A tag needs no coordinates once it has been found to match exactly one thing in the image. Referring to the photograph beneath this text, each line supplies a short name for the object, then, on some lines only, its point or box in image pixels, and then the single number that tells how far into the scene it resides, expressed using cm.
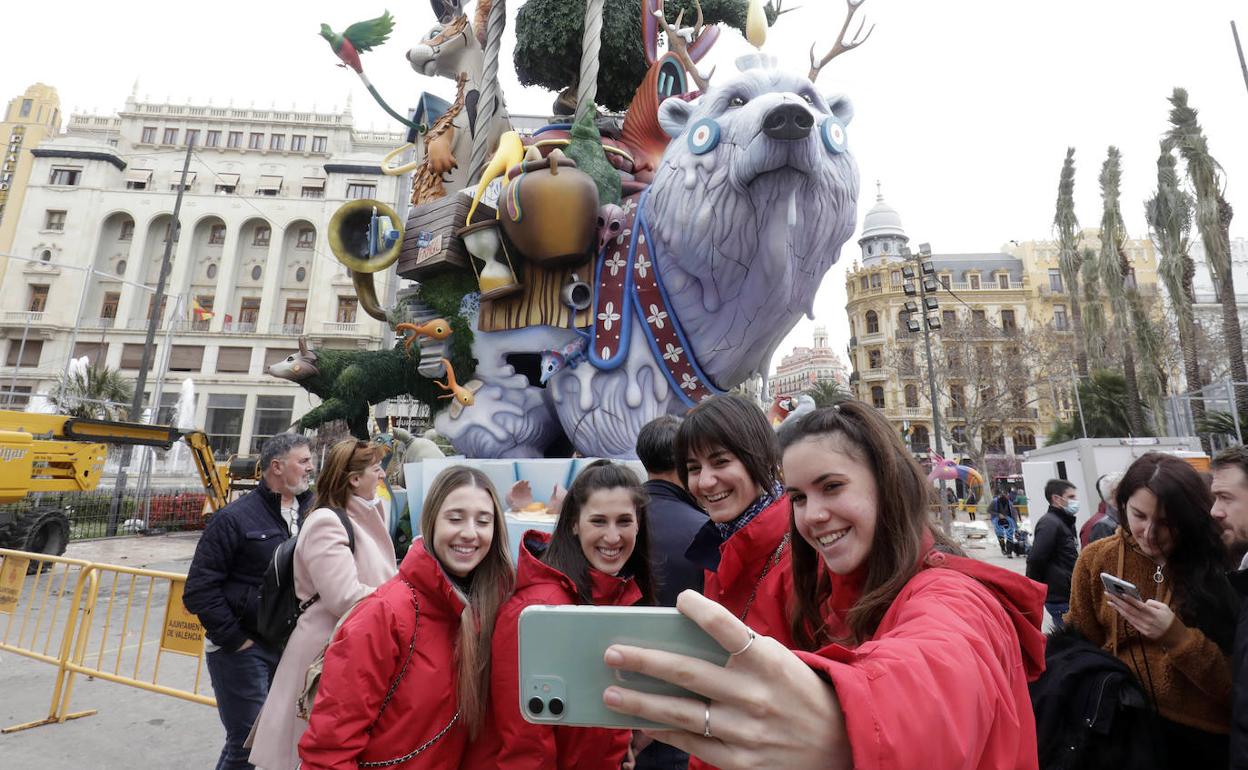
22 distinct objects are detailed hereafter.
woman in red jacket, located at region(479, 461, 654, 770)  157
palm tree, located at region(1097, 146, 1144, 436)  1903
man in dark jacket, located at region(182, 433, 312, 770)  246
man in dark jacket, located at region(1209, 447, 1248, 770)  174
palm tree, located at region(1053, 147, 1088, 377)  2169
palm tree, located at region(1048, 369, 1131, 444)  2289
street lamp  1440
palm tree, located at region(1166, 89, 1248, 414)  1459
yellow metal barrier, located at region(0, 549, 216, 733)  380
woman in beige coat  198
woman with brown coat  167
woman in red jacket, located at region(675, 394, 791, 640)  153
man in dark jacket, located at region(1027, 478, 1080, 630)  388
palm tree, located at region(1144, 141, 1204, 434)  1583
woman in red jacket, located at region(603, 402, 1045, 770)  59
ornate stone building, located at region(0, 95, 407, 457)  3253
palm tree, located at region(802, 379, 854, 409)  2550
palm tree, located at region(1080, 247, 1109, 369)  2072
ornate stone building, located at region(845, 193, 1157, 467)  3247
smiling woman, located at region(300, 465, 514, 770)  154
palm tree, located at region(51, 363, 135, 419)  2354
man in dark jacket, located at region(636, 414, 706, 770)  197
